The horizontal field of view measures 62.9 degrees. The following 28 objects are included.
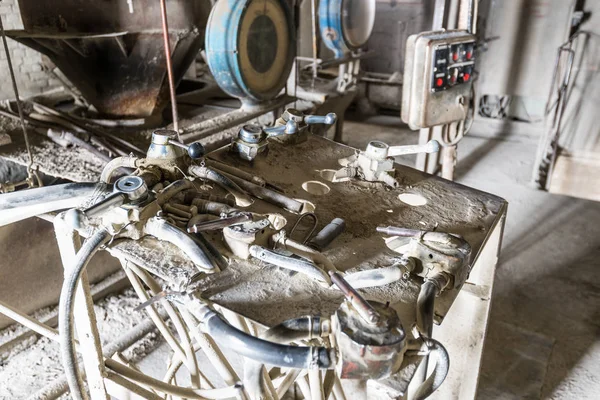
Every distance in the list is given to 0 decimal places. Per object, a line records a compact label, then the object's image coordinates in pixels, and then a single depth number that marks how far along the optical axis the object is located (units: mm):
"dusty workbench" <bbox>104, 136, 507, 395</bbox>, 783
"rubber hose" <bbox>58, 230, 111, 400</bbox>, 794
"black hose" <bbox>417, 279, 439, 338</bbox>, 723
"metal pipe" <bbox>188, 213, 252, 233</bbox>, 828
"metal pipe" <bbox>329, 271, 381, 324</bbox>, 646
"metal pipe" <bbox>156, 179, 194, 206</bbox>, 906
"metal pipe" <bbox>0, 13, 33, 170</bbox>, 1815
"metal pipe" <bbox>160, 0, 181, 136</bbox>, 1450
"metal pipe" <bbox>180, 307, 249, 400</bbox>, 941
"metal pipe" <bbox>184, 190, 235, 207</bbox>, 965
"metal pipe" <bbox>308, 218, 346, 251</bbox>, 920
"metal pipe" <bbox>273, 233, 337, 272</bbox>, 830
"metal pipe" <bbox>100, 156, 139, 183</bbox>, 1018
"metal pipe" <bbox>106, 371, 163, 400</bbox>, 992
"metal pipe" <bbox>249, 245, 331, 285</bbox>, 775
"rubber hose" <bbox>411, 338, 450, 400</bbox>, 691
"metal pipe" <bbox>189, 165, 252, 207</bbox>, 1035
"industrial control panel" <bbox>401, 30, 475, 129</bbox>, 1935
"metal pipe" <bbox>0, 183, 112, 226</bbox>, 888
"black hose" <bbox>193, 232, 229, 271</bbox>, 830
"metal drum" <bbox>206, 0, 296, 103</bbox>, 2113
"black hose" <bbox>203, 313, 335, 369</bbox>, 639
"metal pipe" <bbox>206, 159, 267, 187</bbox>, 1097
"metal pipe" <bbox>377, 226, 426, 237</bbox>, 888
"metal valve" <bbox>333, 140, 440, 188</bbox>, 1152
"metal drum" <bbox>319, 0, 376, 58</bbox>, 3191
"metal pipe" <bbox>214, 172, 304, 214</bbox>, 1025
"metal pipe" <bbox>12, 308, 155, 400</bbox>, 1188
